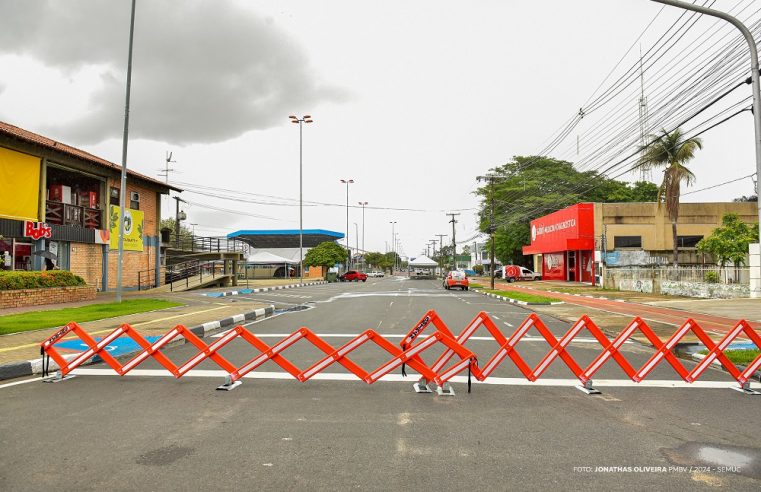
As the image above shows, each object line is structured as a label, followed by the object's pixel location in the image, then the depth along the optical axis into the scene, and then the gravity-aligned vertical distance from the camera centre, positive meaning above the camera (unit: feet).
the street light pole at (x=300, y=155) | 129.42 +28.68
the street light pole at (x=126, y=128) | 60.54 +15.97
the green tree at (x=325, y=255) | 203.72 +2.24
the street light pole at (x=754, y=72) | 35.21 +14.46
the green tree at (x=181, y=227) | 238.78 +17.97
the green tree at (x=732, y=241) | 82.79 +3.43
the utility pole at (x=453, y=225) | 260.91 +19.38
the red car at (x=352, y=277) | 197.26 -6.47
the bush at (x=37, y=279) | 54.19 -2.33
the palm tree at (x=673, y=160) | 105.91 +22.02
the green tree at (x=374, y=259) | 415.42 +1.44
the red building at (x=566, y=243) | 130.72 +5.31
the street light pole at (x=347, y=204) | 215.49 +23.94
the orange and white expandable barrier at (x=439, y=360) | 20.77 -4.14
